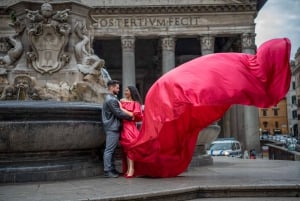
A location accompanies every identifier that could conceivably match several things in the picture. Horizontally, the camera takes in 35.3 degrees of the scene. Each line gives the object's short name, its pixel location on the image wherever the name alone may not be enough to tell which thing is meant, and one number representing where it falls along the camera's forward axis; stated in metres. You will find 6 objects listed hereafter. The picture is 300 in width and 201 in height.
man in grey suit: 6.58
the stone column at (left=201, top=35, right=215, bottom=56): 39.19
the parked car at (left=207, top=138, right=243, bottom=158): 22.83
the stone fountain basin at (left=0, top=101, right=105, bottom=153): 6.10
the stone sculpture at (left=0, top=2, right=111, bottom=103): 7.98
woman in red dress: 6.66
